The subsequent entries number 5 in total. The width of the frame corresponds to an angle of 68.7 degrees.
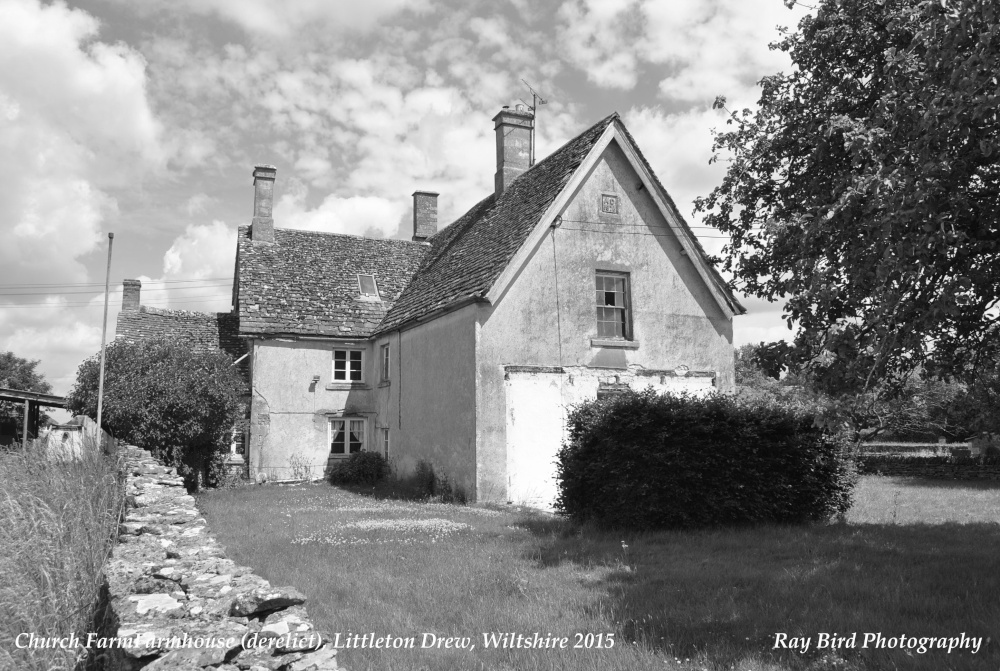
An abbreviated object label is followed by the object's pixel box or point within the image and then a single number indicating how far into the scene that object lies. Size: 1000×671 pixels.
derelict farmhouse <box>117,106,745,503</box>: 17.56
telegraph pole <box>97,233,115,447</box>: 17.53
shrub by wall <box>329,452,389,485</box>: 22.73
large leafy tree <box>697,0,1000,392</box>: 7.12
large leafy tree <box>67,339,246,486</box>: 19.80
